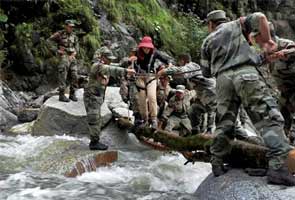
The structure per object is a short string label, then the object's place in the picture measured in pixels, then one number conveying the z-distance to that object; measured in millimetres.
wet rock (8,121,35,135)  11933
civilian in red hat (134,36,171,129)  10250
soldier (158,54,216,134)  9086
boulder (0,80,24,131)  13000
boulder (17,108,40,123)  13242
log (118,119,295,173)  6242
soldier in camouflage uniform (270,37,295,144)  7455
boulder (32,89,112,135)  11711
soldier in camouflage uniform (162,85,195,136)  12047
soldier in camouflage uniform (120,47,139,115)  10195
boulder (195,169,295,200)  5465
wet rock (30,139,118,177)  8523
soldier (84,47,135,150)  9477
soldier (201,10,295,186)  5578
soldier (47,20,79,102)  12758
